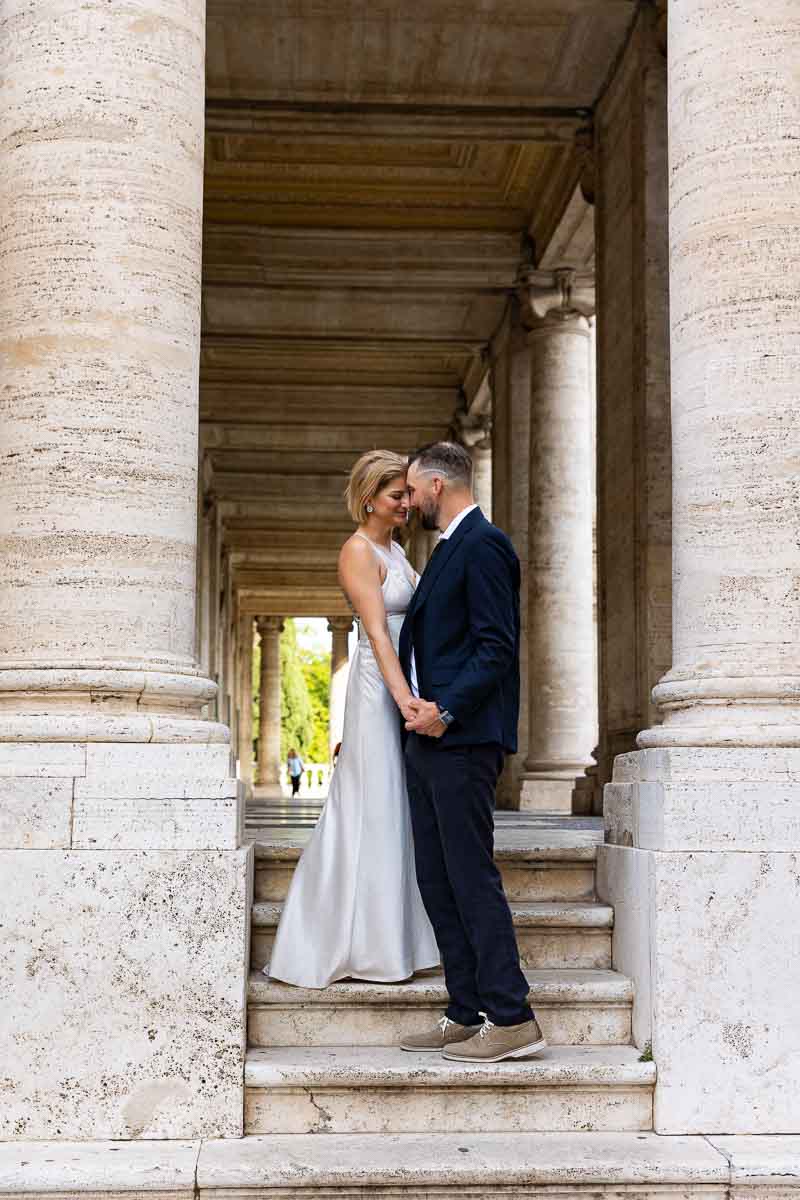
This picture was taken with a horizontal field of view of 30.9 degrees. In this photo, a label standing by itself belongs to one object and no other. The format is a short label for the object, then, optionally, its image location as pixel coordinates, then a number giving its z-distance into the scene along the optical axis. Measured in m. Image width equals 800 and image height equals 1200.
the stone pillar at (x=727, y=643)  6.22
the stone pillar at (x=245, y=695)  44.94
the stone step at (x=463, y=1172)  5.64
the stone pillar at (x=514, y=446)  20.19
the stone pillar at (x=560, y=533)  18.80
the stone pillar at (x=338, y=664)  50.56
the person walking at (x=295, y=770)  49.22
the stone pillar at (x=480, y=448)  25.88
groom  6.28
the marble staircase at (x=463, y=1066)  6.17
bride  6.74
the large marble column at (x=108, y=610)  6.07
